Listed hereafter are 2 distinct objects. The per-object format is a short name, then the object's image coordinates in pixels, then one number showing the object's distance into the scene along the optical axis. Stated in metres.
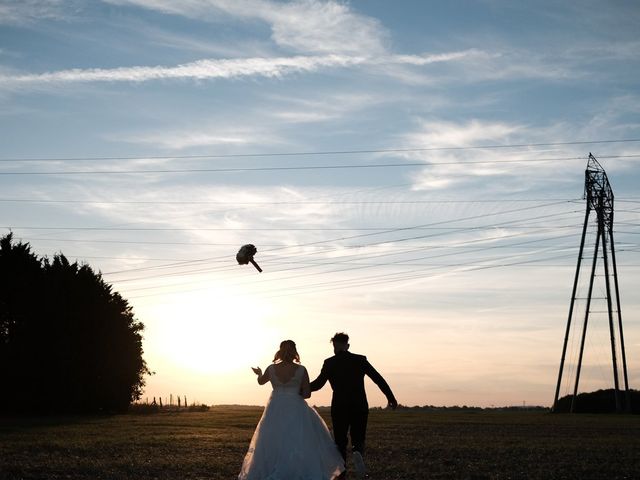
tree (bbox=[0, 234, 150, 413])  65.19
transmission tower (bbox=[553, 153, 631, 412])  67.19
